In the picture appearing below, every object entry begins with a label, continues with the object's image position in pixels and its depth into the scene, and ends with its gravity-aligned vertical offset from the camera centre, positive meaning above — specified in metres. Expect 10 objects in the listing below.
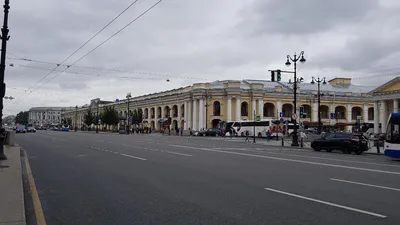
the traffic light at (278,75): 30.69 +4.16
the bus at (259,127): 59.35 -0.02
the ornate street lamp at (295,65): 35.69 +5.88
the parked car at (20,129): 77.74 -0.53
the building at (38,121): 192.05 +2.75
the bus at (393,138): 20.83 -0.61
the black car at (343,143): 27.02 -1.17
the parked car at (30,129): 84.19 -0.69
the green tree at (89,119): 124.12 +2.46
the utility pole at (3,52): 15.70 +3.16
